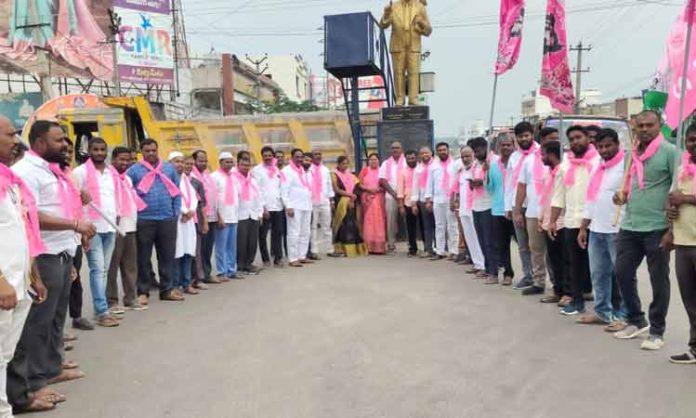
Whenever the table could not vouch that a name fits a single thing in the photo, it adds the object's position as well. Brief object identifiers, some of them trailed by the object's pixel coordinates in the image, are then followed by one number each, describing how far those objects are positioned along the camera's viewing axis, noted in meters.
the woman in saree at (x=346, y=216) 10.04
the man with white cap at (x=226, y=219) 8.10
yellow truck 12.16
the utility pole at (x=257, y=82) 47.06
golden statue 11.76
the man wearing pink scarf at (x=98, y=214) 5.85
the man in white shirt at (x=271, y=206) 9.07
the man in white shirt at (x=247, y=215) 8.45
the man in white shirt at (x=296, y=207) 9.23
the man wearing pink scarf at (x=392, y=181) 10.04
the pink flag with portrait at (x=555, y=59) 6.87
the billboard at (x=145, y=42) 29.31
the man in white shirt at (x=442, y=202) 9.30
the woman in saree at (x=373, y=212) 10.05
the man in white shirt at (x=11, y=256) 3.16
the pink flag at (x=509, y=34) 8.63
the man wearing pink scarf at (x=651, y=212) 4.63
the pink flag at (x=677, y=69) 4.35
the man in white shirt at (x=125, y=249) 6.37
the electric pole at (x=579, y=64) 47.22
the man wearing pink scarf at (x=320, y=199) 9.76
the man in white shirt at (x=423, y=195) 9.70
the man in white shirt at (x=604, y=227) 5.28
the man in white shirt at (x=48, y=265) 3.89
